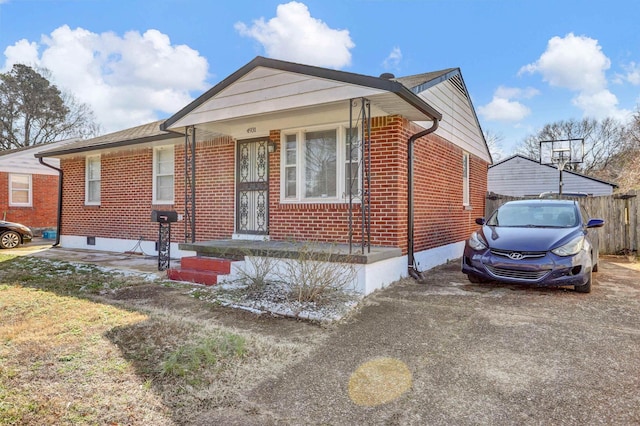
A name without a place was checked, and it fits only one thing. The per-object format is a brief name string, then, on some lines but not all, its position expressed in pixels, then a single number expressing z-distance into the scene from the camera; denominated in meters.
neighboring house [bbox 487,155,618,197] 21.69
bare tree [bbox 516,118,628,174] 34.25
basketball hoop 17.95
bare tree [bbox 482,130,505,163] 40.38
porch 5.28
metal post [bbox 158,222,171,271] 7.41
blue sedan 5.21
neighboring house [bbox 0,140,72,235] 15.67
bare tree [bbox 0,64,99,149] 26.14
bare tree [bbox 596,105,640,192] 21.81
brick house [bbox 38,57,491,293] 5.88
